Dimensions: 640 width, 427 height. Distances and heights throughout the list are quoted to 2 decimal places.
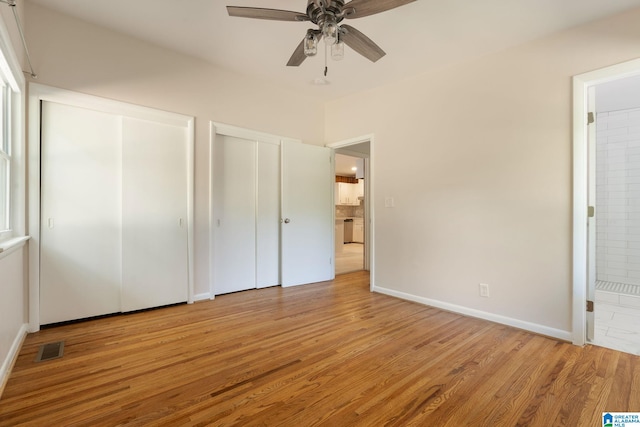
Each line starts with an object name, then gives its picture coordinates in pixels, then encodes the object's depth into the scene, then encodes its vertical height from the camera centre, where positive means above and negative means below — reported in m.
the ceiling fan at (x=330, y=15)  1.84 +1.26
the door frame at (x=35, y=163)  2.53 +0.41
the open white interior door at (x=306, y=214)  4.21 -0.03
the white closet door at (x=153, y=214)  3.02 -0.02
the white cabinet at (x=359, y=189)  11.71 +0.91
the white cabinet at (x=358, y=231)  10.59 -0.67
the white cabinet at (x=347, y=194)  11.14 +0.68
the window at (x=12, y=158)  2.25 +0.42
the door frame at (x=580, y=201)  2.46 +0.09
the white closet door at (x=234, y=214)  3.71 -0.03
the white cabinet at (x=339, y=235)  7.02 -0.54
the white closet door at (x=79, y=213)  2.64 -0.01
